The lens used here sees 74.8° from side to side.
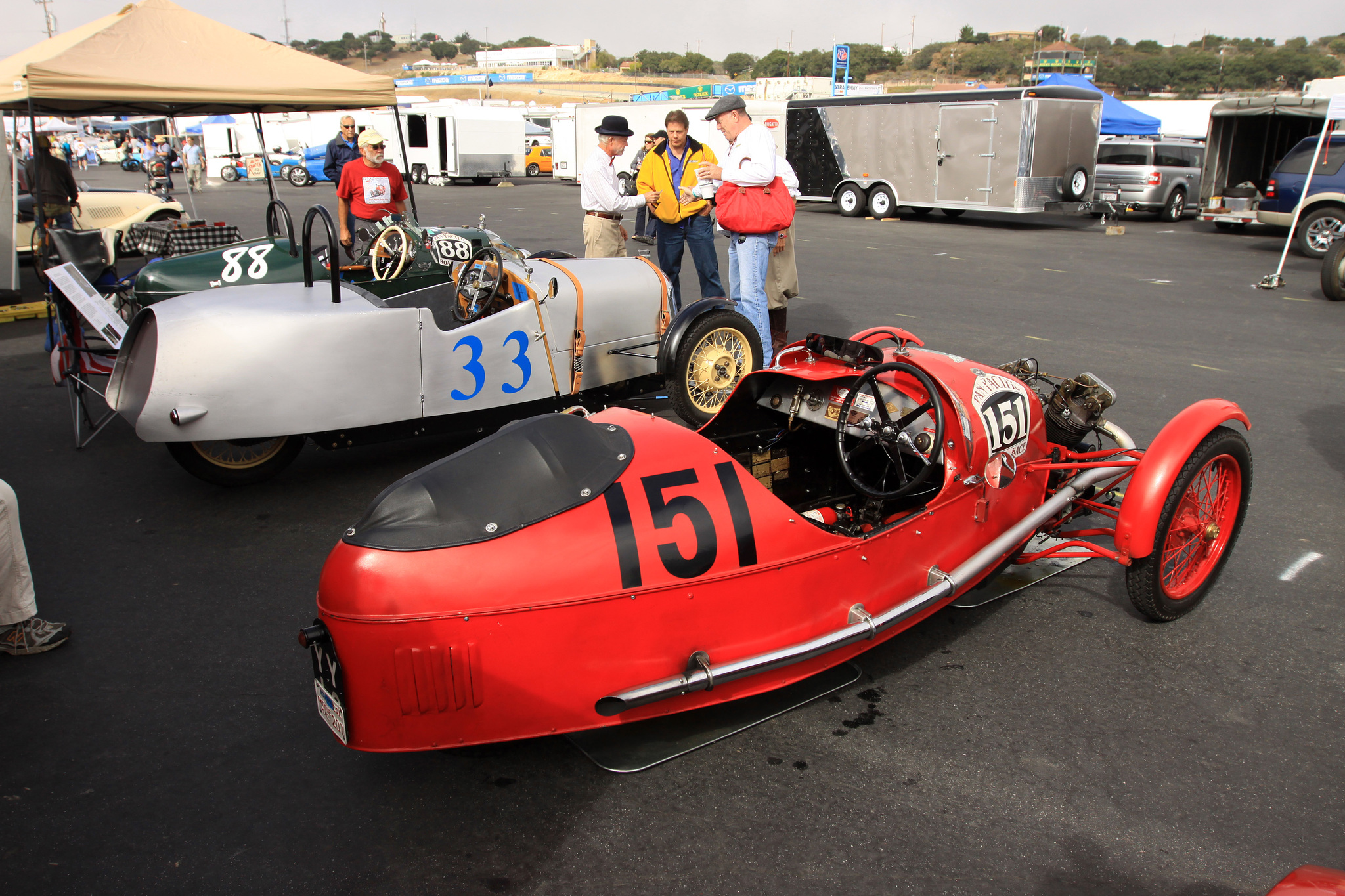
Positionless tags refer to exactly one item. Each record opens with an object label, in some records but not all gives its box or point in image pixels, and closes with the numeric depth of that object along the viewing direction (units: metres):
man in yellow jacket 7.69
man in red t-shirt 9.20
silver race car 4.46
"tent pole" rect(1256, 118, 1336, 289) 10.99
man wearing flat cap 6.33
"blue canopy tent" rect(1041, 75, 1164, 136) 24.75
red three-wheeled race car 2.52
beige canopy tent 8.04
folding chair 5.91
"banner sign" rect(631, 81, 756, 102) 42.69
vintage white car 12.63
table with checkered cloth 9.51
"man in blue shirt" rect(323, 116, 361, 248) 12.07
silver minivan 19.42
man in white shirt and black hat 7.81
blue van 13.73
